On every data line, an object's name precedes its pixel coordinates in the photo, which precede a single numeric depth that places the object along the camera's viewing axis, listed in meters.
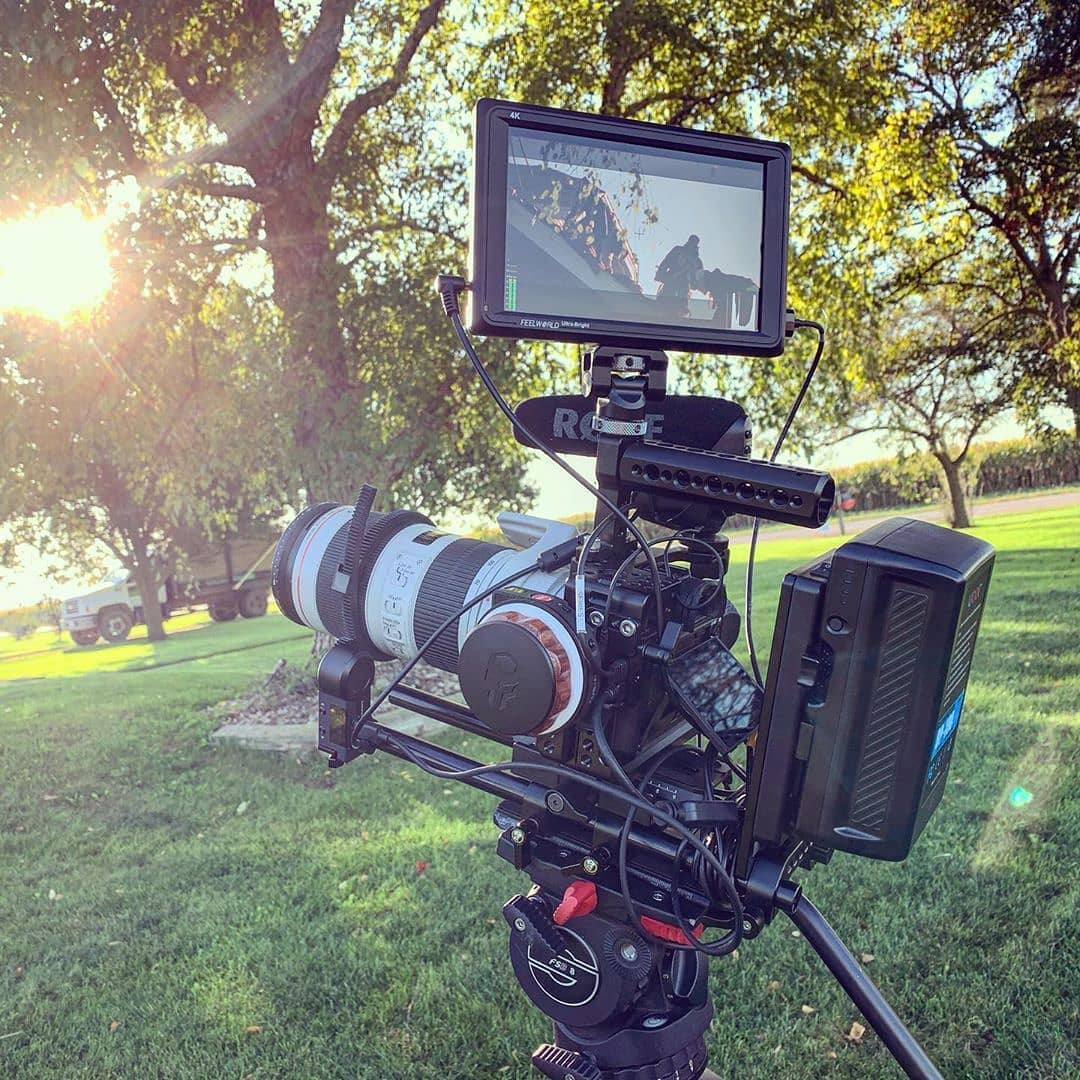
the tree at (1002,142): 7.77
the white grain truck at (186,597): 19.95
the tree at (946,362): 12.85
